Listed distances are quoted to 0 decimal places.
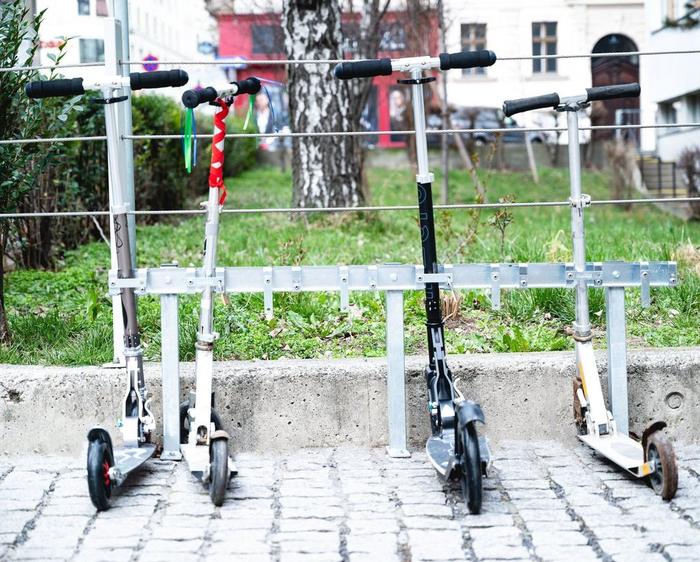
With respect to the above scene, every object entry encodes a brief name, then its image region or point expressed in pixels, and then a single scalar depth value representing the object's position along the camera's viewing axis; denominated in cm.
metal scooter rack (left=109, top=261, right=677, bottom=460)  434
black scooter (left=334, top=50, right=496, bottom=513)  392
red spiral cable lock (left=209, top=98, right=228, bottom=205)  408
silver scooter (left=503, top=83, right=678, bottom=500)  411
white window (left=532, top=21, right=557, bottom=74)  3039
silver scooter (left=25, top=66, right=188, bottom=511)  402
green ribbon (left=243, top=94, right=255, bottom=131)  424
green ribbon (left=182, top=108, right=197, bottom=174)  406
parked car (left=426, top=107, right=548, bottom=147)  2830
